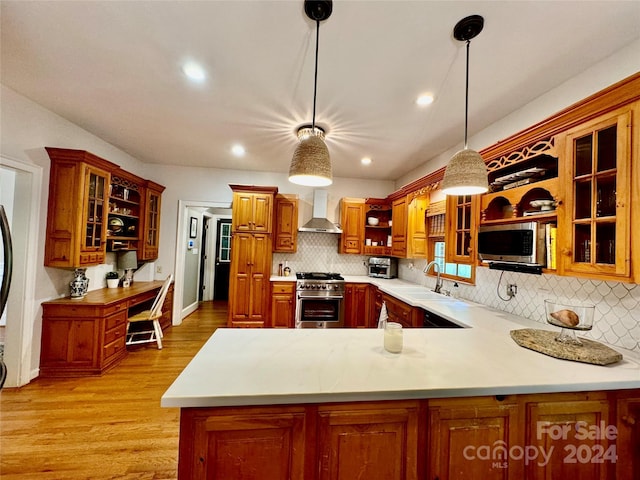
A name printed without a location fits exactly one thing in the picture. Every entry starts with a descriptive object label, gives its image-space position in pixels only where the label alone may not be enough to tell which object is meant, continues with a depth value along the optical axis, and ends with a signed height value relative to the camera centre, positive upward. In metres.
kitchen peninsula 1.02 -0.68
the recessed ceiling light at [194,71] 1.97 +1.33
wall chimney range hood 4.54 +0.49
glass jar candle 1.43 -0.49
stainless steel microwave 1.80 +0.09
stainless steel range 4.17 -0.90
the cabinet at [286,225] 4.59 +0.36
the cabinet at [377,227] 4.81 +0.42
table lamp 3.90 -0.33
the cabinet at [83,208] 2.80 +0.35
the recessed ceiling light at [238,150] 3.60 +1.33
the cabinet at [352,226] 4.81 +0.41
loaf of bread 1.46 -0.35
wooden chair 3.52 -1.10
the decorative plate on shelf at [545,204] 1.78 +0.36
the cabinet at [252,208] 4.23 +0.59
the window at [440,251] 3.23 +0.01
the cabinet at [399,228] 4.03 +0.36
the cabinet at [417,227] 3.88 +0.36
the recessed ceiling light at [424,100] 2.28 +1.35
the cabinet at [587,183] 1.35 +0.46
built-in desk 2.81 -1.08
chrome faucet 3.39 -0.39
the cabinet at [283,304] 4.18 -0.93
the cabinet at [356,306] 4.33 -0.95
